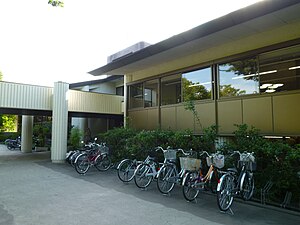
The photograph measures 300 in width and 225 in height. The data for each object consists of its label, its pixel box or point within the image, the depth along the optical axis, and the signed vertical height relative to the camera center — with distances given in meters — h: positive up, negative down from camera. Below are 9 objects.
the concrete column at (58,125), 11.46 +0.16
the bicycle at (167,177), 6.14 -1.27
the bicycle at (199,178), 5.46 -1.17
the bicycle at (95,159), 8.78 -1.19
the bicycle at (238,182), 4.85 -1.19
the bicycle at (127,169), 7.20 -1.25
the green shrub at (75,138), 14.47 -0.59
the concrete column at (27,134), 16.28 -0.38
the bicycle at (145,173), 6.62 -1.24
